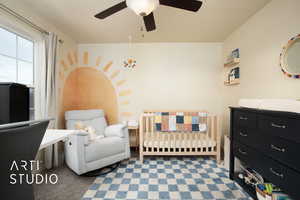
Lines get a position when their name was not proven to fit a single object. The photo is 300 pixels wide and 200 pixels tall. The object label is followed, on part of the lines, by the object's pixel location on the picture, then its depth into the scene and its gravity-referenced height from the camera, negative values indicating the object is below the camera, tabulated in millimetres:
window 1528 +506
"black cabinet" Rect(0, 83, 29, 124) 952 -28
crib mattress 2207 -763
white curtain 1923 +248
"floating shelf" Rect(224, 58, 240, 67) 2193 +652
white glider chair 1757 -675
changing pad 1024 -48
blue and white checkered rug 1495 -1102
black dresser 978 -423
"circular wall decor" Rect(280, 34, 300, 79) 1330 +441
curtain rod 1426 +992
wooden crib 2209 -730
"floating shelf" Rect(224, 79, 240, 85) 2226 +303
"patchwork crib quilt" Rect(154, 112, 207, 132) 2162 -394
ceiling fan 1040 +830
